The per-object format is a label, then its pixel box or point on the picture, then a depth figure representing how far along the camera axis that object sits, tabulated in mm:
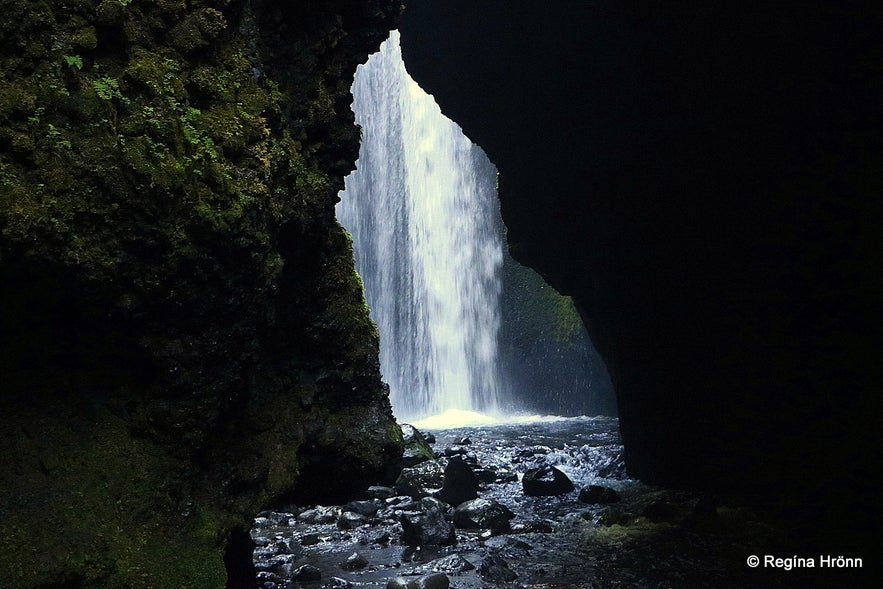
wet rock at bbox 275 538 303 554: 7332
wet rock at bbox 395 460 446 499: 10336
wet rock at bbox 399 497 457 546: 7379
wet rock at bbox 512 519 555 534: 7988
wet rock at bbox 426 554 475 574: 6426
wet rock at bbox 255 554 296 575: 6527
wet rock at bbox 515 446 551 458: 14352
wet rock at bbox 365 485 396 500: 9790
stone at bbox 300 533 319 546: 7655
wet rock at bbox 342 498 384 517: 8852
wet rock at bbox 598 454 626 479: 11406
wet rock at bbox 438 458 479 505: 9641
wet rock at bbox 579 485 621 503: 9383
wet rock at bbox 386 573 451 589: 5785
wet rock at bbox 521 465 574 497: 10148
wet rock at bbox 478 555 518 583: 6129
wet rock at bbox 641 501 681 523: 8062
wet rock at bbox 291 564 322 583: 6148
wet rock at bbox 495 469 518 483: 11461
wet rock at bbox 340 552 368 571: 6625
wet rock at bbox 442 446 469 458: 14141
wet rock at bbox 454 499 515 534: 8023
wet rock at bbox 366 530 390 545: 7605
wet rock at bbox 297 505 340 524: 8781
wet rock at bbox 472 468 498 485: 11312
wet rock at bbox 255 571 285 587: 6028
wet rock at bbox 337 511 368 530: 8336
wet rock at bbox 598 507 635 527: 8086
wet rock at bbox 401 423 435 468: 11523
